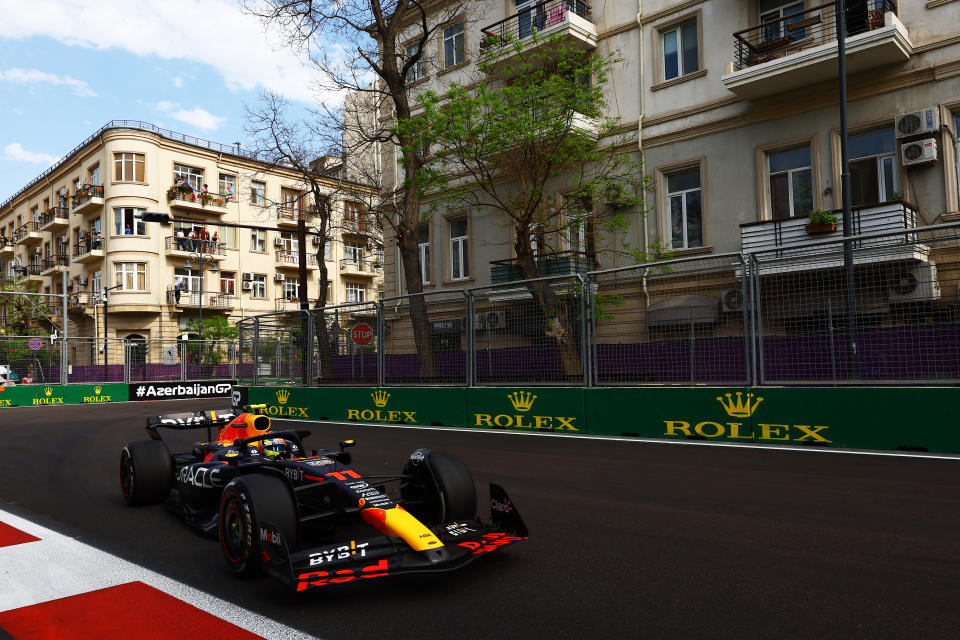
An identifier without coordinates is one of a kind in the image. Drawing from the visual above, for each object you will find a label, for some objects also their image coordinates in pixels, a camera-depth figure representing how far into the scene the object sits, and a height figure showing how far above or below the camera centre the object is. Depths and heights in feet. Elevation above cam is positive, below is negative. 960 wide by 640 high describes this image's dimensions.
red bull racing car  11.96 -2.99
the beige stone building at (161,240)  152.46 +28.43
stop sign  47.19 +1.66
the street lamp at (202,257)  157.89 +23.61
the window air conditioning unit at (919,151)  49.65 +13.51
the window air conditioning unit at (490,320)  38.65 +1.96
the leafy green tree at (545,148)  59.06 +18.16
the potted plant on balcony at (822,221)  52.08 +9.13
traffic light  62.23 +13.20
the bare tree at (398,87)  63.98 +25.48
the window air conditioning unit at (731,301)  30.86 +2.10
